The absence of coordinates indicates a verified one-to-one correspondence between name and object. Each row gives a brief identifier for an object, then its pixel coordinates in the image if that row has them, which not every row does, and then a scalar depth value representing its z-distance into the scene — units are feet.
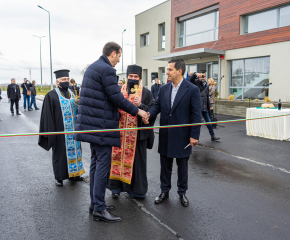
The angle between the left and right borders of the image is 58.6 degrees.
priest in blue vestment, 14.16
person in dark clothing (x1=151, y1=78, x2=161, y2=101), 43.30
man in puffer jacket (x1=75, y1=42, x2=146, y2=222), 10.17
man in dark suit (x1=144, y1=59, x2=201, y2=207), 11.73
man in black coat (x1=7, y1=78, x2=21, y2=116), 49.34
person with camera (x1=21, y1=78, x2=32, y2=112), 55.83
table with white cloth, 24.95
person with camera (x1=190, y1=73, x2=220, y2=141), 25.76
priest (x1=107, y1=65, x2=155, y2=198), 12.35
